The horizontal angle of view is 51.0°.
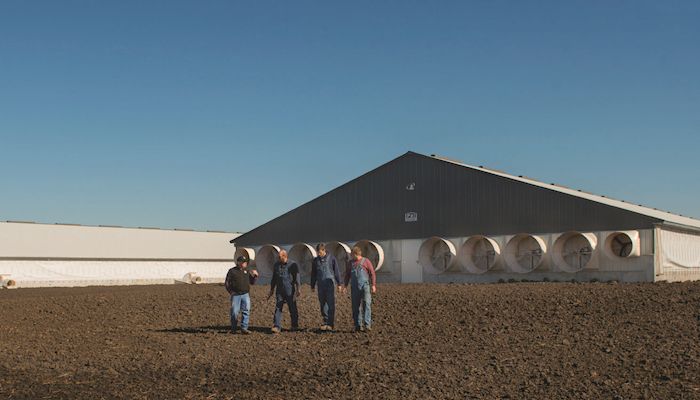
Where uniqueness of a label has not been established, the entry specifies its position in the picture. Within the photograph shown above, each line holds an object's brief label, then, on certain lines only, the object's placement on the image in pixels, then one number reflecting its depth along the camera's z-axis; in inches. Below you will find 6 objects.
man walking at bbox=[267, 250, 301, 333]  569.3
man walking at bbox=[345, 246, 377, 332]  552.1
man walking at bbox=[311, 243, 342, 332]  568.7
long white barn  1691.7
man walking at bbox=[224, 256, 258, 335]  561.3
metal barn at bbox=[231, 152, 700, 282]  1017.5
